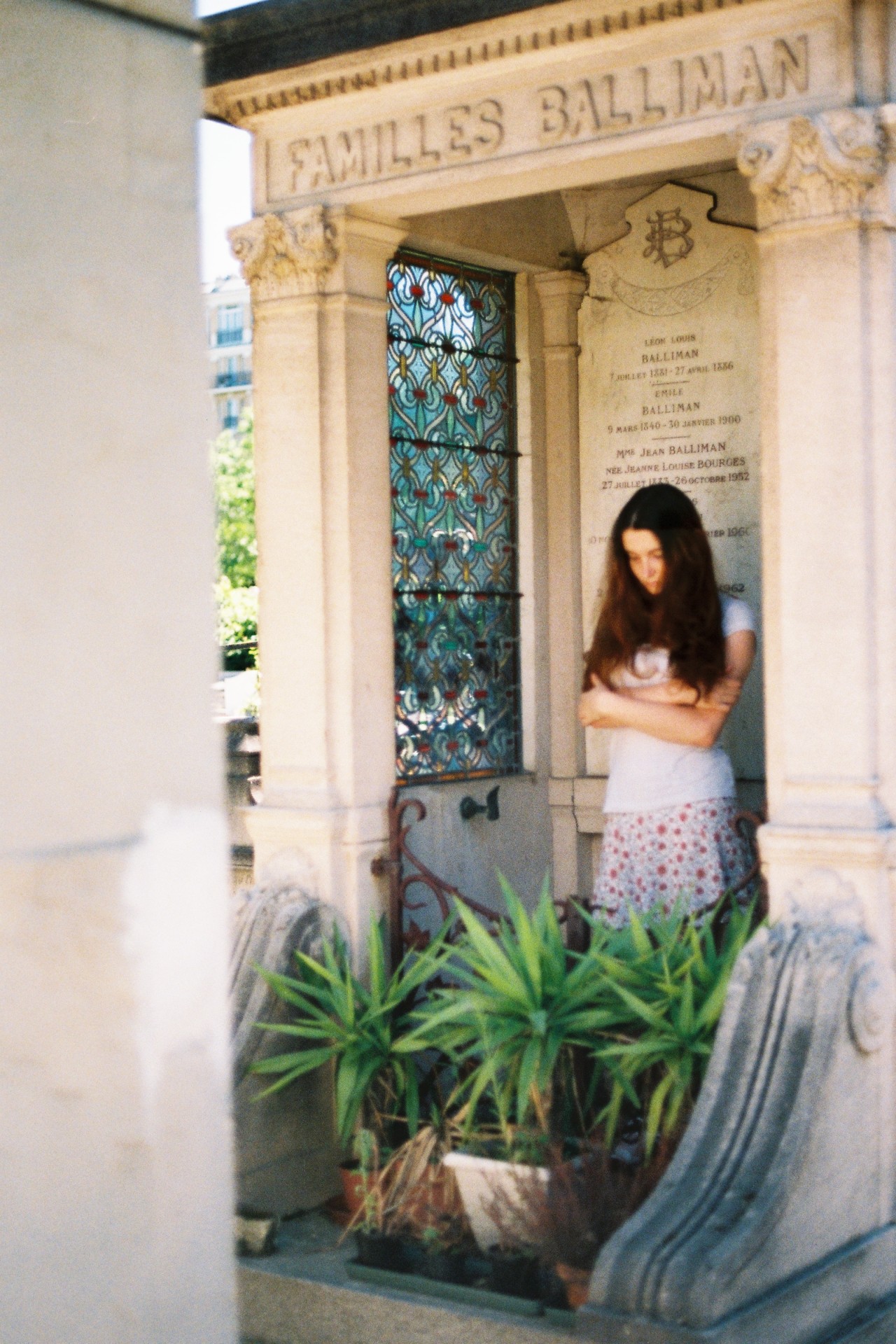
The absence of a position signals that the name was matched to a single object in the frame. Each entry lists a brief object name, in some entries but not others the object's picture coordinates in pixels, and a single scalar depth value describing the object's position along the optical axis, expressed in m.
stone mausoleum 4.24
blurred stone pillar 1.65
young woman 5.21
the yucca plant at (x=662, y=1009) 4.37
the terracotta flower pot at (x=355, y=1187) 4.84
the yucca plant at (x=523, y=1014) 4.46
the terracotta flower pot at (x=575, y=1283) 4.07
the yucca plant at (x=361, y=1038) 5.00
